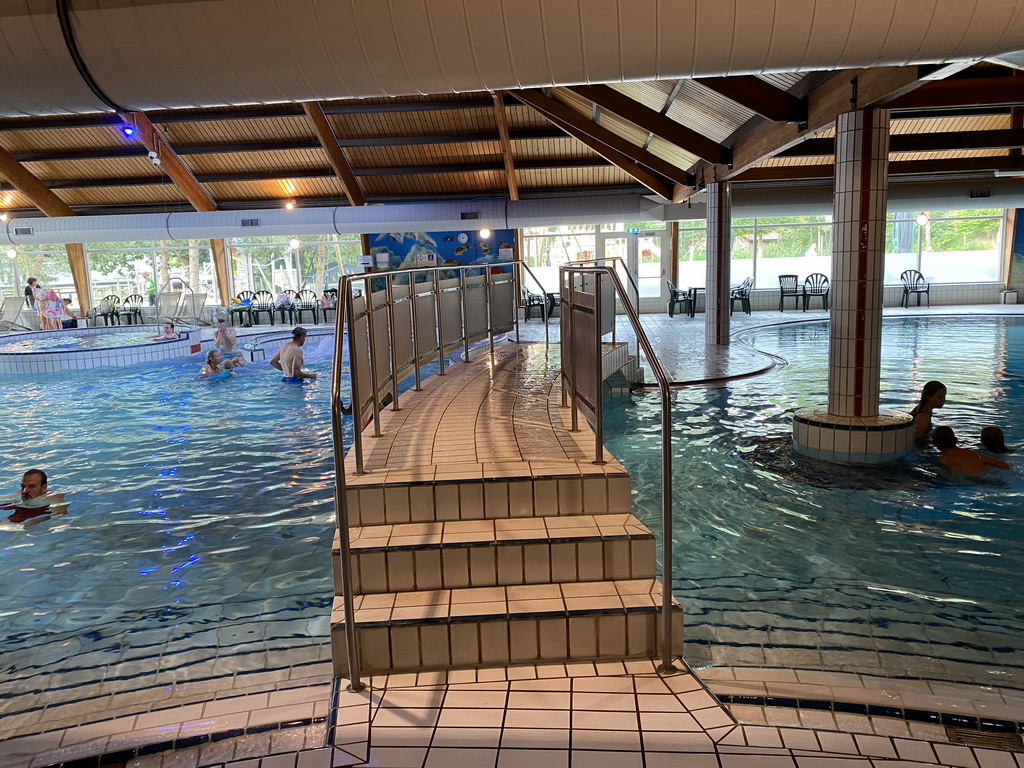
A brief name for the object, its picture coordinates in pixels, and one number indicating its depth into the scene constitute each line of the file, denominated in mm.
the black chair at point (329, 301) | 20500
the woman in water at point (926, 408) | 6699
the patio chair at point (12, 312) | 19484
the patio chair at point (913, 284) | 20438
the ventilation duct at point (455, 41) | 3492
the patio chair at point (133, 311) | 20906
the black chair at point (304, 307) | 20734
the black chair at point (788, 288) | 20391
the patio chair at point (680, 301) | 19406
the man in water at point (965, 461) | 5730
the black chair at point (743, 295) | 19305
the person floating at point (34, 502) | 5355
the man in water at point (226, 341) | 12711
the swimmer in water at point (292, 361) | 10680
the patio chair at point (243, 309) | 20797
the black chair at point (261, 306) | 21006
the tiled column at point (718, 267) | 12820
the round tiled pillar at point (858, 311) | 6246
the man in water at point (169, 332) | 14875
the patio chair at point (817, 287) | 20416
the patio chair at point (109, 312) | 20828
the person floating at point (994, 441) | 6145
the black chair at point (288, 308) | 20672
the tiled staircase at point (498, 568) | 2877
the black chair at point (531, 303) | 18667
